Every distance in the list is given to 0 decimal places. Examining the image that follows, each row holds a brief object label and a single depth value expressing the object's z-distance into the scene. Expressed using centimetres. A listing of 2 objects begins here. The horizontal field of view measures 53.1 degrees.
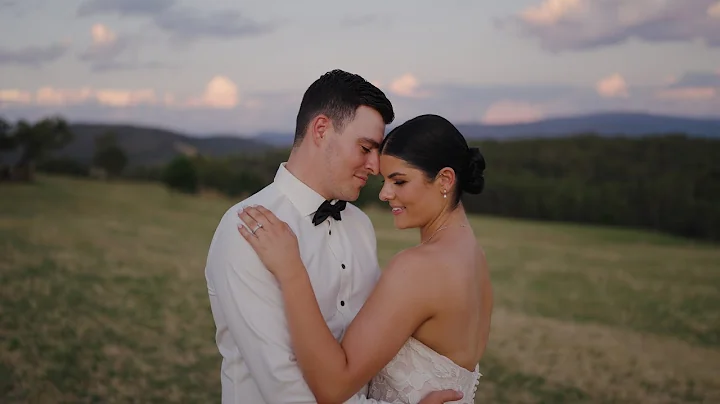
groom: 211
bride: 205
